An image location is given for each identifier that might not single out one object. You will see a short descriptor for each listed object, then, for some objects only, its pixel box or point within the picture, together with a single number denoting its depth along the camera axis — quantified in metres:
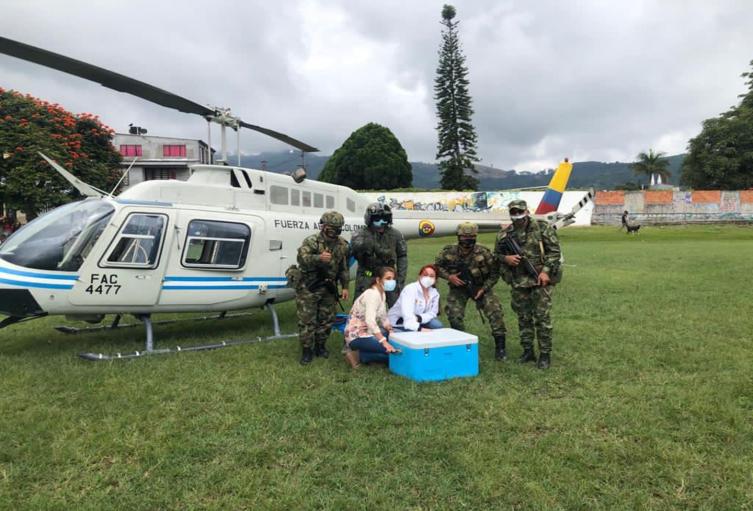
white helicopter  5.94
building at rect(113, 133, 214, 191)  48.72
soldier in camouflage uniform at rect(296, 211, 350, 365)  6.29
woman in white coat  6.20
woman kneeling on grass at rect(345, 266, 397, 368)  5.76
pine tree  50.94
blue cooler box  5.34
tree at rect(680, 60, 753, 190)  49.69
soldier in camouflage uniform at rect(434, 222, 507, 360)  6.29
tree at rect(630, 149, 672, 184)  87.82
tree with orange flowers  16.36
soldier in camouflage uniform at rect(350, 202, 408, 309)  7.00
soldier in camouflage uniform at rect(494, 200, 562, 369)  5.84
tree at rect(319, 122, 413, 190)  57.81
